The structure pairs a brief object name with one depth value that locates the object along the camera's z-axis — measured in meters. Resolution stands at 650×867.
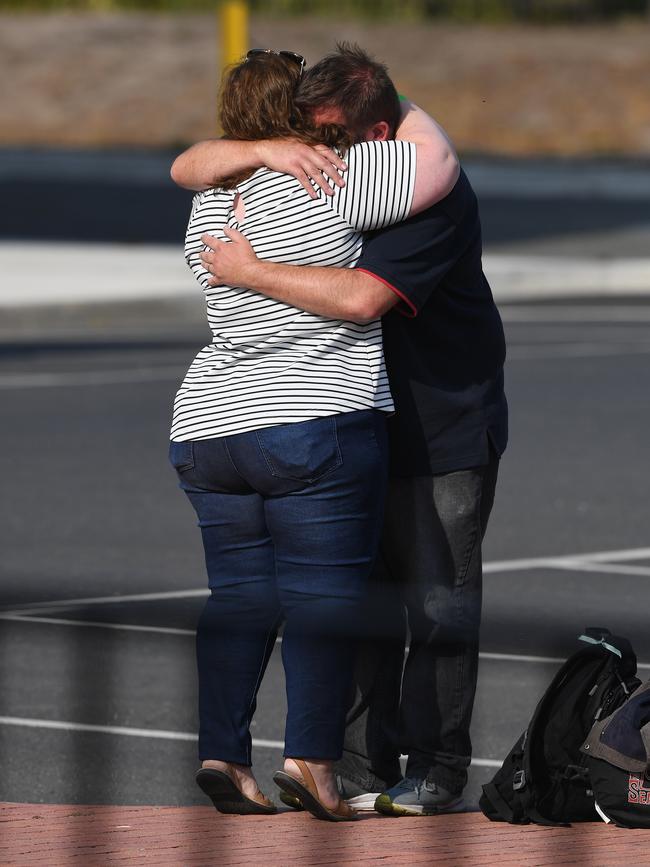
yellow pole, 47.53
